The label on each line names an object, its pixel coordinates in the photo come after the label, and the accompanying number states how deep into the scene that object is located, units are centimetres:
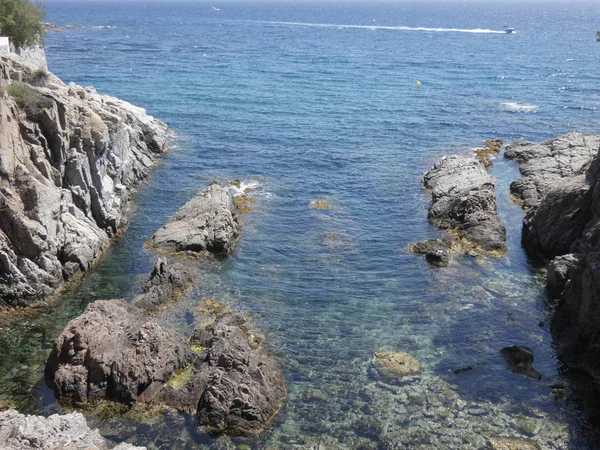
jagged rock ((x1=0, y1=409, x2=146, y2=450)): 2359
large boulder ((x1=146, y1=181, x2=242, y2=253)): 4600
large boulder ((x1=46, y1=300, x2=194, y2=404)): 3075
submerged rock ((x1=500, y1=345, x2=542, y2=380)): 3384
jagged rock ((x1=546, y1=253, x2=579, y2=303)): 3962
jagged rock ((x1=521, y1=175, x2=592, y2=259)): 4447
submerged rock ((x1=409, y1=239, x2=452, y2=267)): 4528
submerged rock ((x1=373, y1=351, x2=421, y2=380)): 3350
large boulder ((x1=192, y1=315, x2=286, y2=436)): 2923
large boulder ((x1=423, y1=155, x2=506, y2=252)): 4831
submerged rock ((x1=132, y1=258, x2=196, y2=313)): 3862
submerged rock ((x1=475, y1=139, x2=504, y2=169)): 6601
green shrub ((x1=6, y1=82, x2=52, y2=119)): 4119
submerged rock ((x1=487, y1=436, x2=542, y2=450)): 2847
